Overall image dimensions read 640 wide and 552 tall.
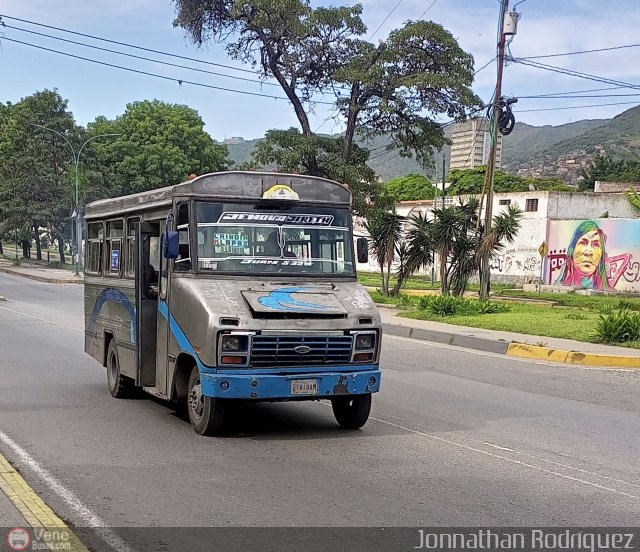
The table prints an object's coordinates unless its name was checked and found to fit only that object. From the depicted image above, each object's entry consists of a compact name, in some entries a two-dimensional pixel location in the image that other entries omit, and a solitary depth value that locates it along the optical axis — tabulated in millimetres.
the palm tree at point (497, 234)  24422
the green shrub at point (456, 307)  22922
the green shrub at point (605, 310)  21370
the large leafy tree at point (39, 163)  59291
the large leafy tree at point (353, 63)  31406
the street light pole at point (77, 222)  46812
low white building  37250
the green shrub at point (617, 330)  16625
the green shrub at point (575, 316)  21111
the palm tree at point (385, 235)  29953
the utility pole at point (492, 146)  24719
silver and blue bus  7836
